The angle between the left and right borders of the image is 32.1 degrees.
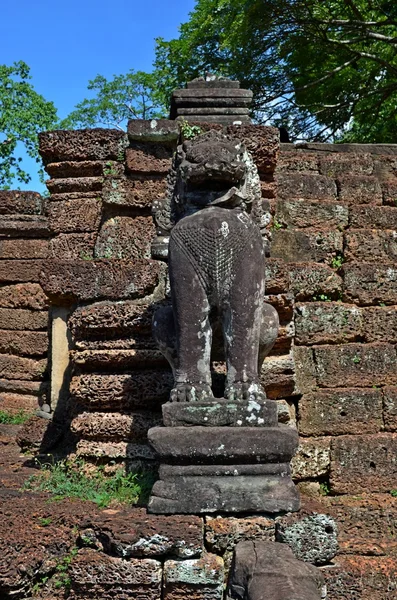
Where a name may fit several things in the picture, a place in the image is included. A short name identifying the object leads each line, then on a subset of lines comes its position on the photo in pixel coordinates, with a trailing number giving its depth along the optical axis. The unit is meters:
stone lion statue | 3.63
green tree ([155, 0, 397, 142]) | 14.20
